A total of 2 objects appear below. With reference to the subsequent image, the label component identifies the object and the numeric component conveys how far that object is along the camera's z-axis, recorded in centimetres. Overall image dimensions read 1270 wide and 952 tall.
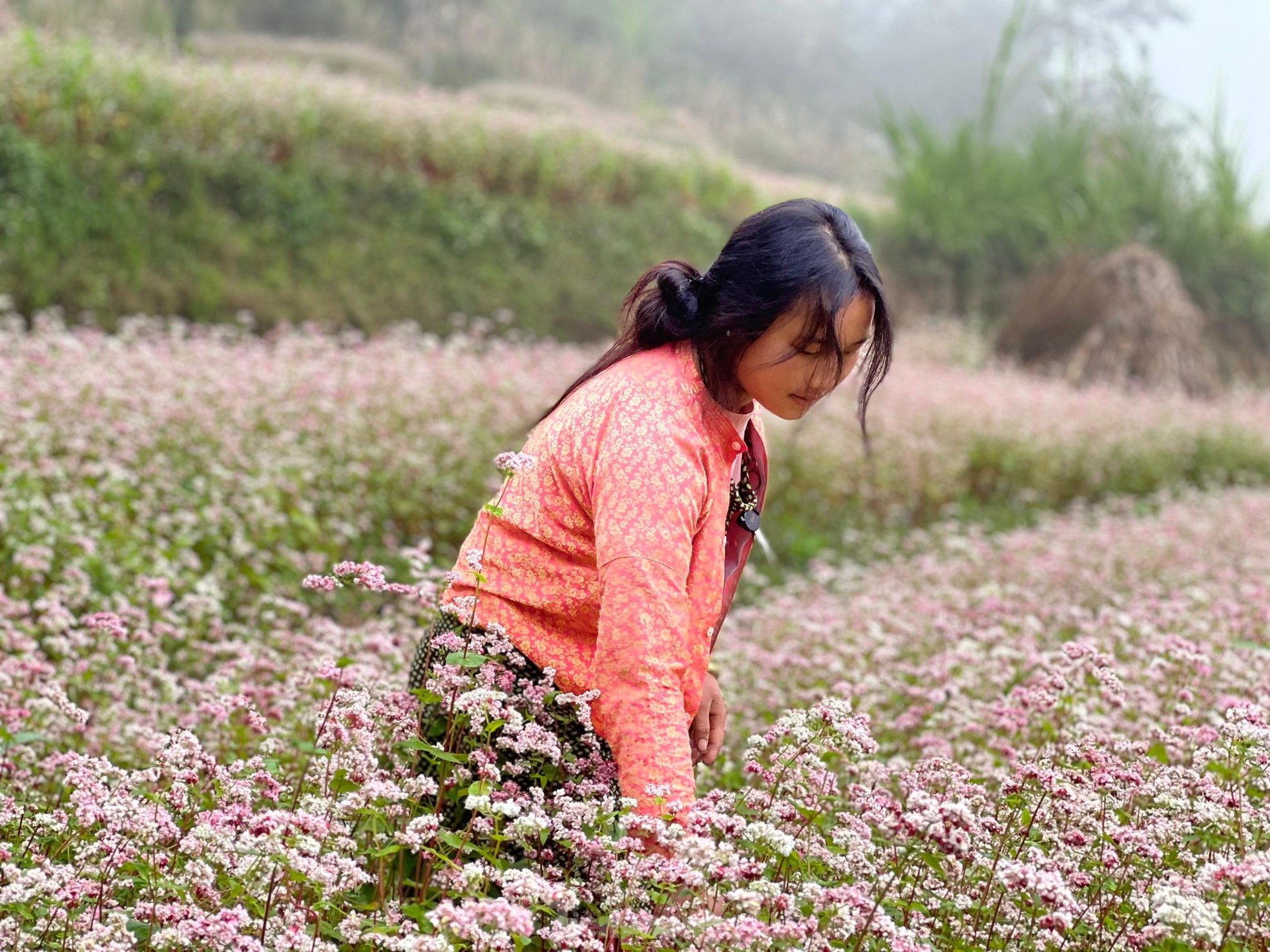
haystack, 1472
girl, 216
